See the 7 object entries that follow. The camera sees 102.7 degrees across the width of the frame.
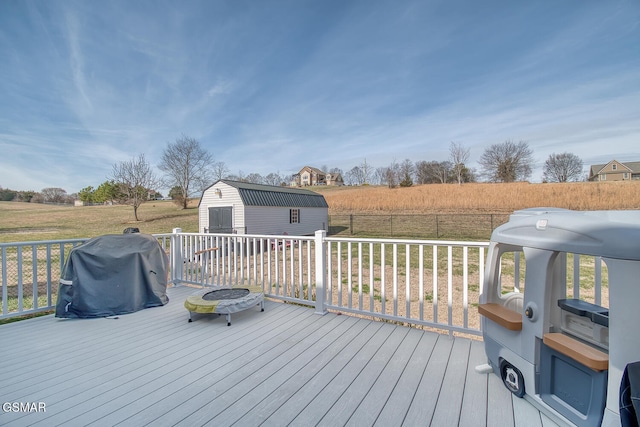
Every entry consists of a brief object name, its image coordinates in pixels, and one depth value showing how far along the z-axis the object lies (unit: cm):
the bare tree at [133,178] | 2202
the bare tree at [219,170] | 2962
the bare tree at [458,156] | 3206
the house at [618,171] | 3511
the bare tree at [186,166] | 2661
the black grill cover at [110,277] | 297
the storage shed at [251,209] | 1240
